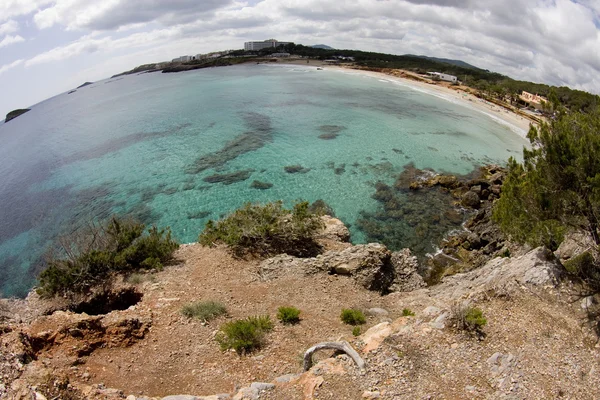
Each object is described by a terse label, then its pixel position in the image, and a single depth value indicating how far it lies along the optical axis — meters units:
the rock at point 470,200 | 29.12
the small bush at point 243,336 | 10.92
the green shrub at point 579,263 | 10.64
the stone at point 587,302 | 9.41
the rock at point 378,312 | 13.27
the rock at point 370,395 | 7.77
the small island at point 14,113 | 149.59
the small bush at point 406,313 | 12.48
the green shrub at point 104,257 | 15.26
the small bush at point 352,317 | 12.69
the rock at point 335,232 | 22.11
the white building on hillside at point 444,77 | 100.79
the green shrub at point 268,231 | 18.69
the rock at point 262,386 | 8.41
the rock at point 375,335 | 9.32
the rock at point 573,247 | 10.88
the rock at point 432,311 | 10.78
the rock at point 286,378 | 8.84
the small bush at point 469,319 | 9.27
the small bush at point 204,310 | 12.73
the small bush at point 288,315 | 12.49
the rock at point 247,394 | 8.12
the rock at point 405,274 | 17.38
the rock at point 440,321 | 9.78
